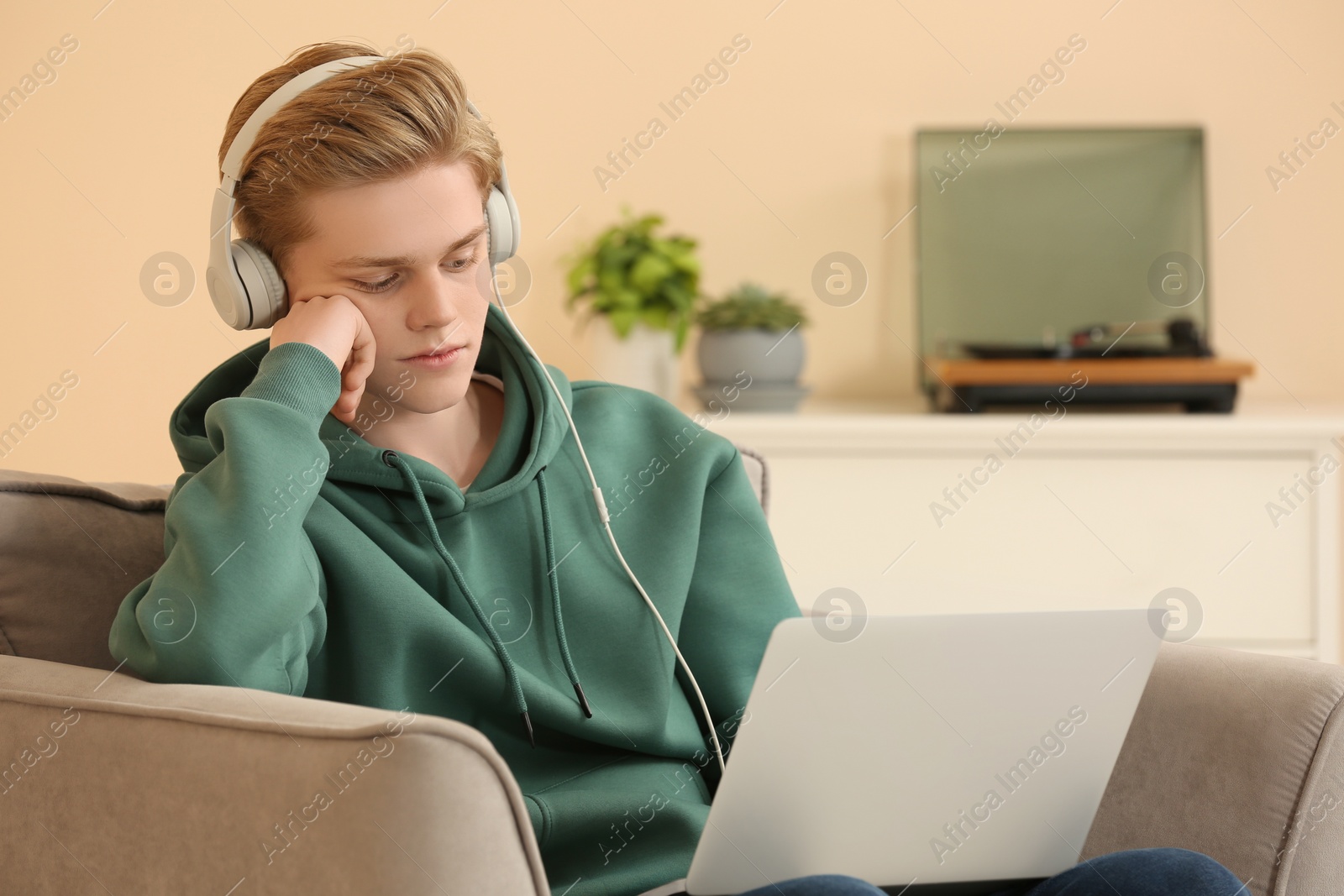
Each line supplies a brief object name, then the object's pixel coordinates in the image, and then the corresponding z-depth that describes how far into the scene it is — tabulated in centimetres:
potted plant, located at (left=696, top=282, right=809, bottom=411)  439
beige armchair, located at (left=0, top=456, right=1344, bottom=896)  262
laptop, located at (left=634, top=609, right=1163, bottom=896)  288
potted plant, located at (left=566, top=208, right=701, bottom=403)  438
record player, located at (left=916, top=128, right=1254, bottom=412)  455
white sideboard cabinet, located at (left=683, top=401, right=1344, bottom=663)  426
